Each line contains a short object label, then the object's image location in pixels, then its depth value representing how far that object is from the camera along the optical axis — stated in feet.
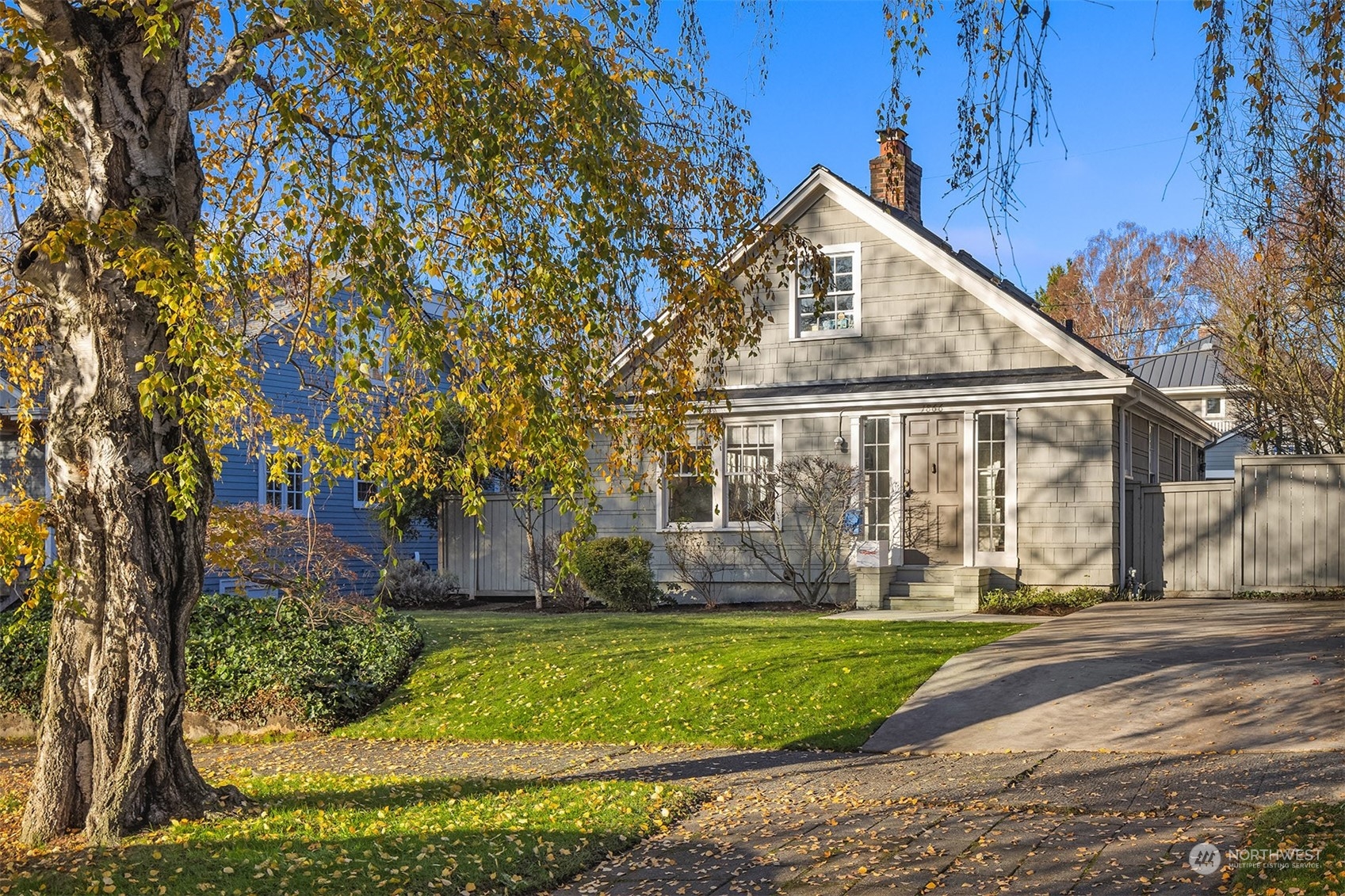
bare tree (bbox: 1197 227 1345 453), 64.75
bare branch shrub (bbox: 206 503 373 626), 31.60
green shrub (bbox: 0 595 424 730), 38.01
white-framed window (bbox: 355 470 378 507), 82.94
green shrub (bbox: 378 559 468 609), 68.18
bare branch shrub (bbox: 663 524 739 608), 61.93
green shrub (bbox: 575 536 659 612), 60.85
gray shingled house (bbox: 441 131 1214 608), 54.49
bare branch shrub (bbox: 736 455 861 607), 58.29
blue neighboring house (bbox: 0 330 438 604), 71.26
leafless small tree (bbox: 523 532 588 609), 62.85
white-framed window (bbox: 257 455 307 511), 77.05
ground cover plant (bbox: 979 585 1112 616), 52.24
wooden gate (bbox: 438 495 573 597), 69.72
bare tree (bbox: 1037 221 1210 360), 136.05
